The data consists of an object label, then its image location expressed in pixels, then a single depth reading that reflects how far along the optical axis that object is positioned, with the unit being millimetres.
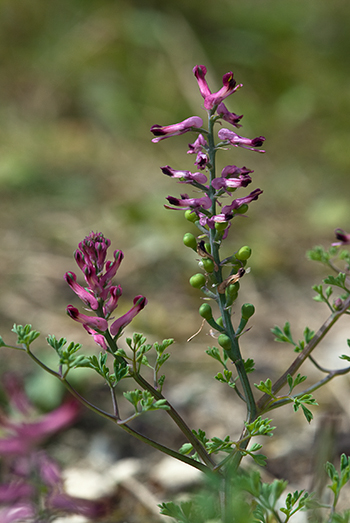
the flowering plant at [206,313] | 422
